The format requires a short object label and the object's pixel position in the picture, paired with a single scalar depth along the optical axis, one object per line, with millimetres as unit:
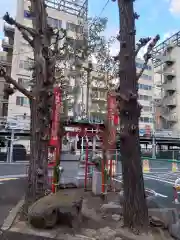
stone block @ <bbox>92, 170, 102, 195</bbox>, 5447
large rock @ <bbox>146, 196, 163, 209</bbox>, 4508
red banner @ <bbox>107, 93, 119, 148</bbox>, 4764
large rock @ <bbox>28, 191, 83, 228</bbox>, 3207
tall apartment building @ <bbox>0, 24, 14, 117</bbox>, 22975
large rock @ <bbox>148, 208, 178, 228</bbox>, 3389
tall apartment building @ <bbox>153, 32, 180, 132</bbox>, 29599
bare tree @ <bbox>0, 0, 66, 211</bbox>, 4150
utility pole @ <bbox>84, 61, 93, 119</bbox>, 11742
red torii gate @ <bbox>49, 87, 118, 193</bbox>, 3975
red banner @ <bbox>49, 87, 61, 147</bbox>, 3912
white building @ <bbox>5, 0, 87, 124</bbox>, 20846
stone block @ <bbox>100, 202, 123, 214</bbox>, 3972
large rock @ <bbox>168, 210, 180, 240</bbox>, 3079
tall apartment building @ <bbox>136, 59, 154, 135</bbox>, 28671
